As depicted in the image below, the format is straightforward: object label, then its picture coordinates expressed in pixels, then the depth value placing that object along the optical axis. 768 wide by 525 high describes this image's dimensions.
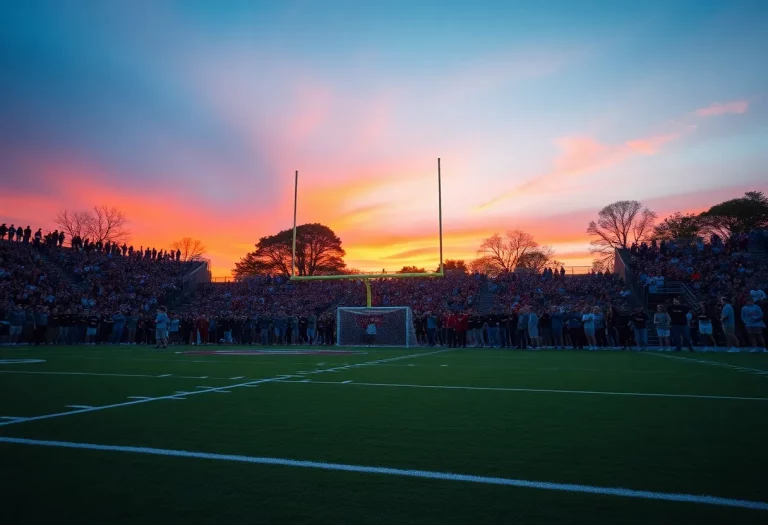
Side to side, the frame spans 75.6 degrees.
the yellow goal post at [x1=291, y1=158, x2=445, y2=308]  21.67
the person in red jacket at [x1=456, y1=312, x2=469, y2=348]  21.17
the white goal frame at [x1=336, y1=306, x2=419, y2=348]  22.52
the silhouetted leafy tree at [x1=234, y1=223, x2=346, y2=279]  63.62
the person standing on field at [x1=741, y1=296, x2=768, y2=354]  14.99
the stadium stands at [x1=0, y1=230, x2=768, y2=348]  20.81
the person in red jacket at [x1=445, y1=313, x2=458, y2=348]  21.64
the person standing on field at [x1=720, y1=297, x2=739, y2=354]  15.08
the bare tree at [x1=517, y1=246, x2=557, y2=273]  64.55
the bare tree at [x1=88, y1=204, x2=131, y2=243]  53.66
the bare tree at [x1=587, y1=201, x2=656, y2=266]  55.28
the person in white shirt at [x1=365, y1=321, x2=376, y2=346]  23.34
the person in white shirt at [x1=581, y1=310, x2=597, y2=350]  18.31
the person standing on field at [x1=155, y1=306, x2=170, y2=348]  18.57
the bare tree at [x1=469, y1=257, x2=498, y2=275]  65.99
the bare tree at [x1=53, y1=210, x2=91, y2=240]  53.28
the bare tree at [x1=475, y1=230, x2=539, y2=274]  64.50
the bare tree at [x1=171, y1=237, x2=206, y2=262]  68.69
